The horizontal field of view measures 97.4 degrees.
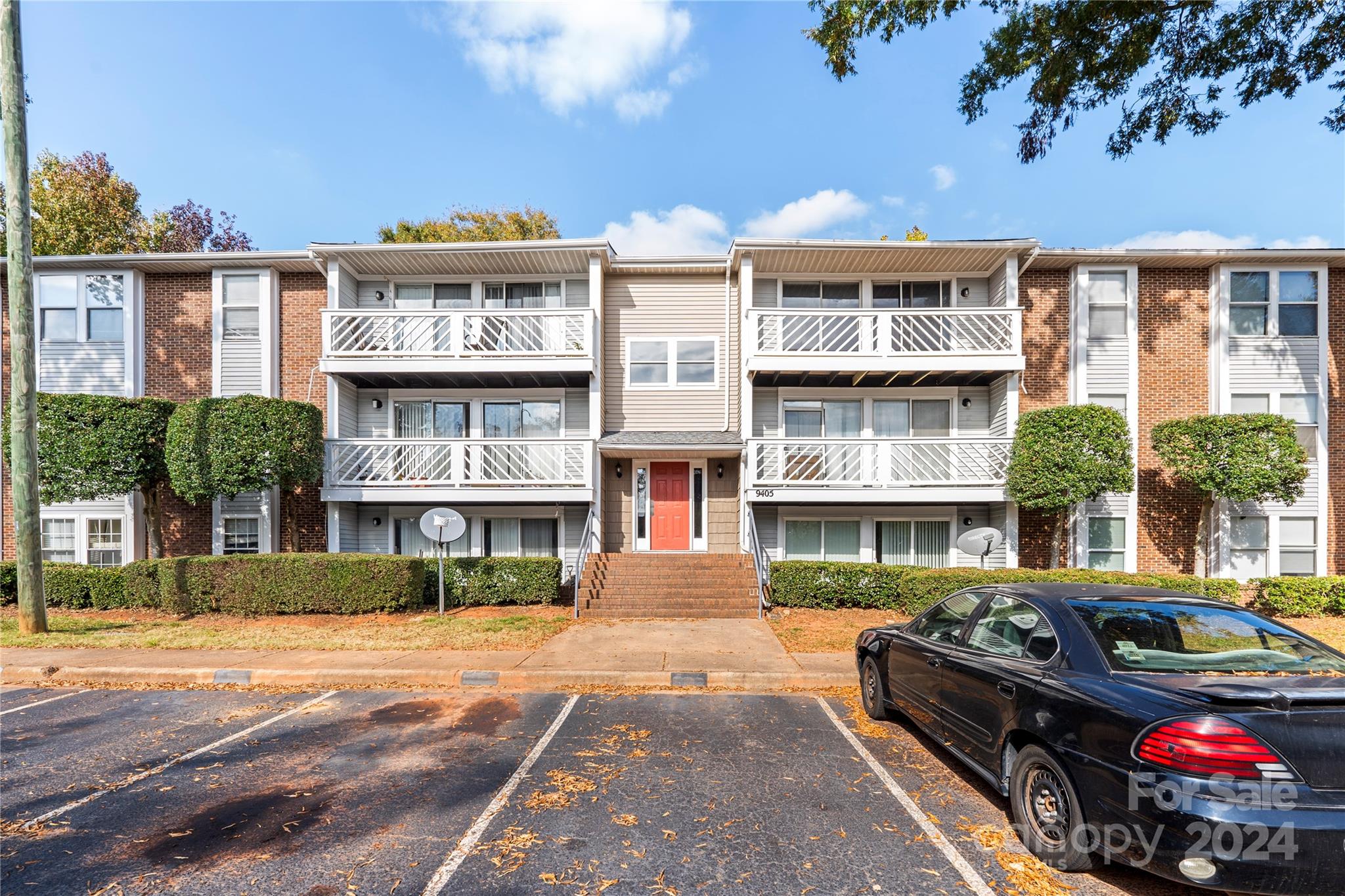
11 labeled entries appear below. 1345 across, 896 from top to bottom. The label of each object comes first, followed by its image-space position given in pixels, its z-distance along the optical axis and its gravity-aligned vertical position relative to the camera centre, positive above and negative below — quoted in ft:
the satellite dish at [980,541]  35.58 -5.81
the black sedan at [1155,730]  8.70 -4.91
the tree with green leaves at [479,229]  80.25 +30.96
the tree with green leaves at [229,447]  37.55 +0.09
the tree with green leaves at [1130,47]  28.07 +19.56
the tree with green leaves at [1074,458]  37.50 -0.79
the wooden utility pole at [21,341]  30.04 +5.65
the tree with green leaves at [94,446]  37.19 +0.18
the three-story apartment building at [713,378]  42.24 +5.25
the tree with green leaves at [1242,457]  37.68 -0.76
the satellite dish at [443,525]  35.14 -4.65
